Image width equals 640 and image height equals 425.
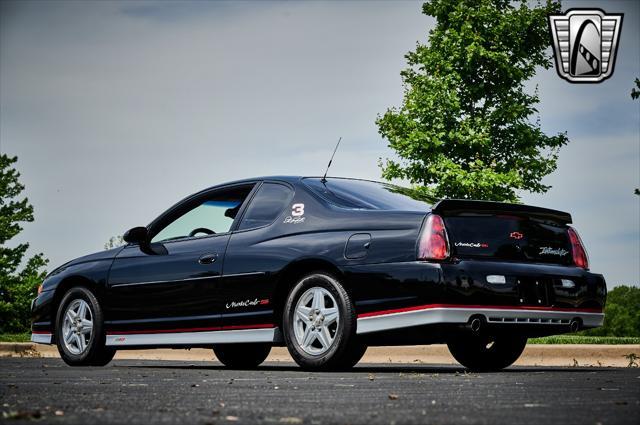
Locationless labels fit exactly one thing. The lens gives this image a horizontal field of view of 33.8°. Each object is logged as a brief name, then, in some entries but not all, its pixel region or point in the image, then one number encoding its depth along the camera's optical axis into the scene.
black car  7.83
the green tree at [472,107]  29.28
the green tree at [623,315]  86.51
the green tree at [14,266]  41.81
